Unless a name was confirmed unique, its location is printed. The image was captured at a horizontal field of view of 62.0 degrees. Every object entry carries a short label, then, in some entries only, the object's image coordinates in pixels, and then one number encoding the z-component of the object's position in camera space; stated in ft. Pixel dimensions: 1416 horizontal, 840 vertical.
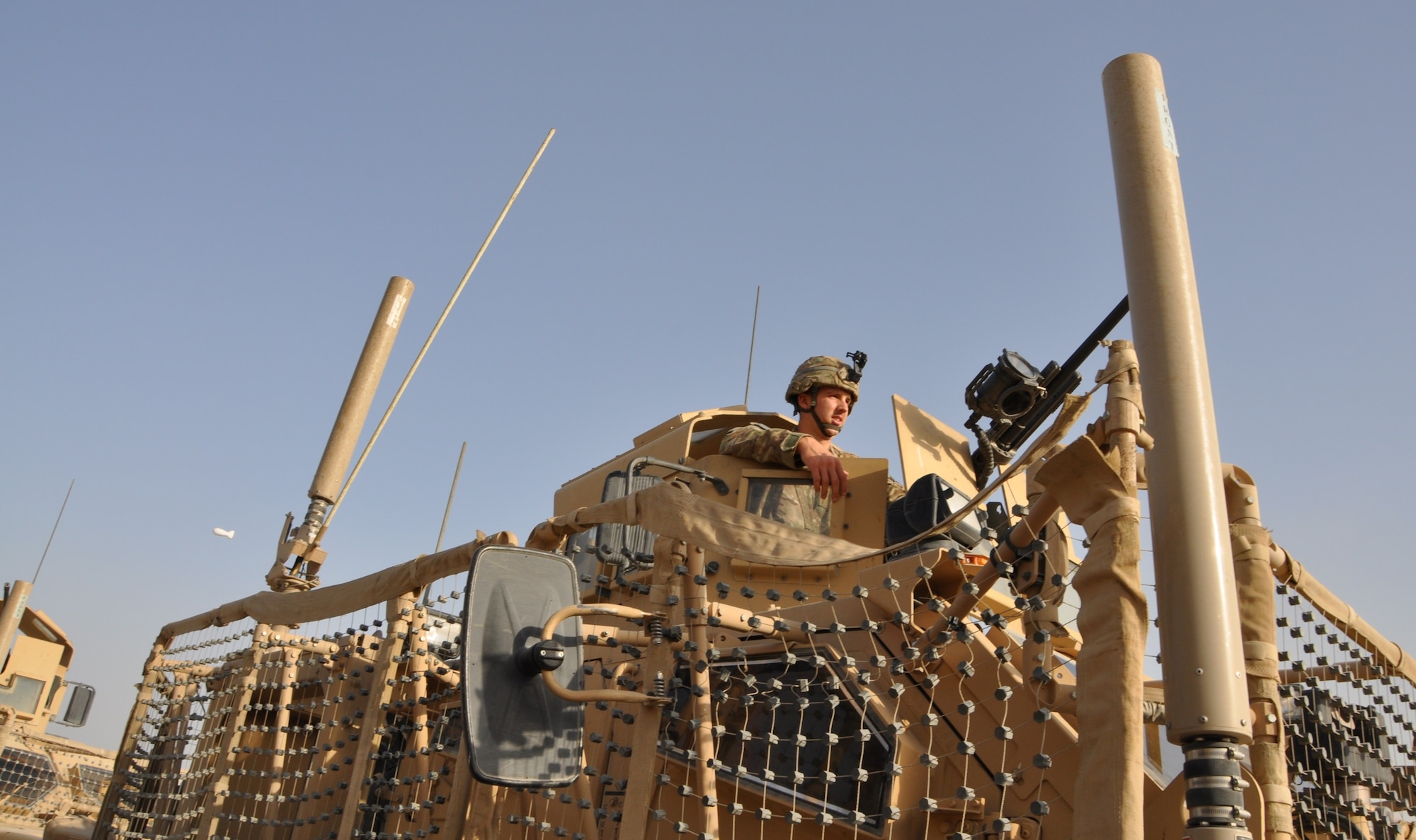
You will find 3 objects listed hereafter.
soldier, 20.68
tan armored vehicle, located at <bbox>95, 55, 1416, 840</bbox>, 9.46
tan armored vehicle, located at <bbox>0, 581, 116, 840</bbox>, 48.34
